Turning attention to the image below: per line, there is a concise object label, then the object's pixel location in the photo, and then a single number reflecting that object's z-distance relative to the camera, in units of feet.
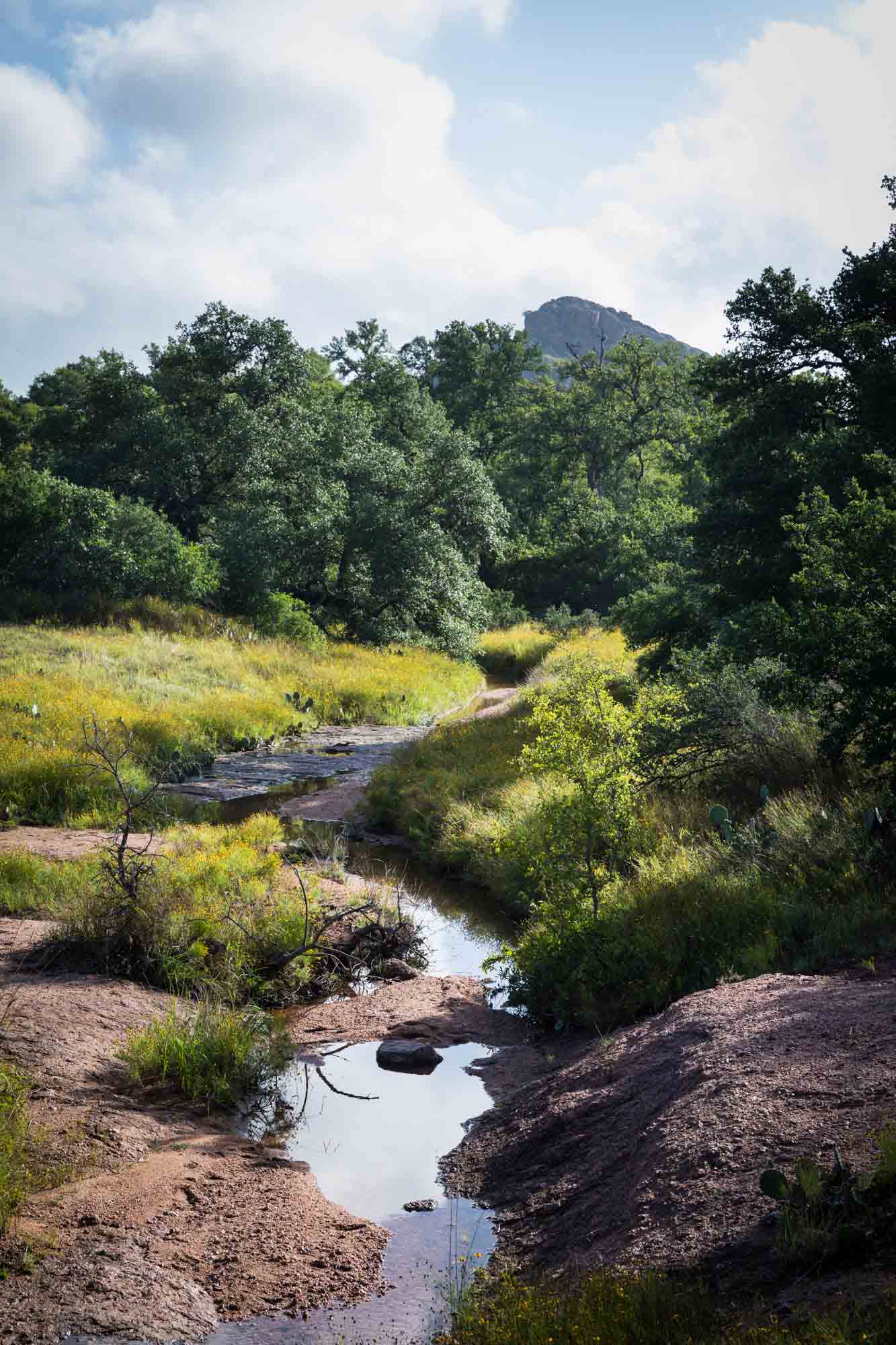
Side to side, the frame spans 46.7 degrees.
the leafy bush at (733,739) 43.68
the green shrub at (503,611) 146.92
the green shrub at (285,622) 111.14
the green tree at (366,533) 113.80
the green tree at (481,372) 200.03
